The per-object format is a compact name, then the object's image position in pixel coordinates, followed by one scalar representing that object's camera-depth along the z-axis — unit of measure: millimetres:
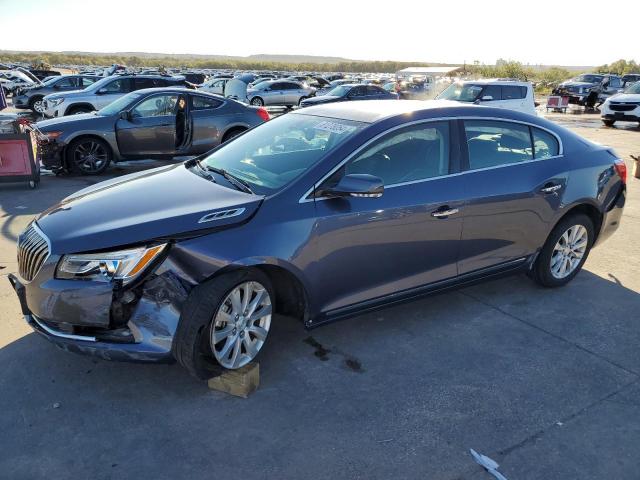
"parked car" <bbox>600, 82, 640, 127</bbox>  19000
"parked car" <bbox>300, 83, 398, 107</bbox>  20453
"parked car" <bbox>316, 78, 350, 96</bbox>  25422
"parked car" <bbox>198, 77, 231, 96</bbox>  27980
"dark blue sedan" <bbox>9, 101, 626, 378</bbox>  3119
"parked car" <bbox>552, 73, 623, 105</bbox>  29328
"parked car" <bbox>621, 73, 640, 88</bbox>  38250
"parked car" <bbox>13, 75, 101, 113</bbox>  21016
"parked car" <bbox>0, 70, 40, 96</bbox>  27141
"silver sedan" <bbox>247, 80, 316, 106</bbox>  25391
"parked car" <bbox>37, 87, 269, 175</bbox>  9336
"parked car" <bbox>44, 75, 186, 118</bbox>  15024
